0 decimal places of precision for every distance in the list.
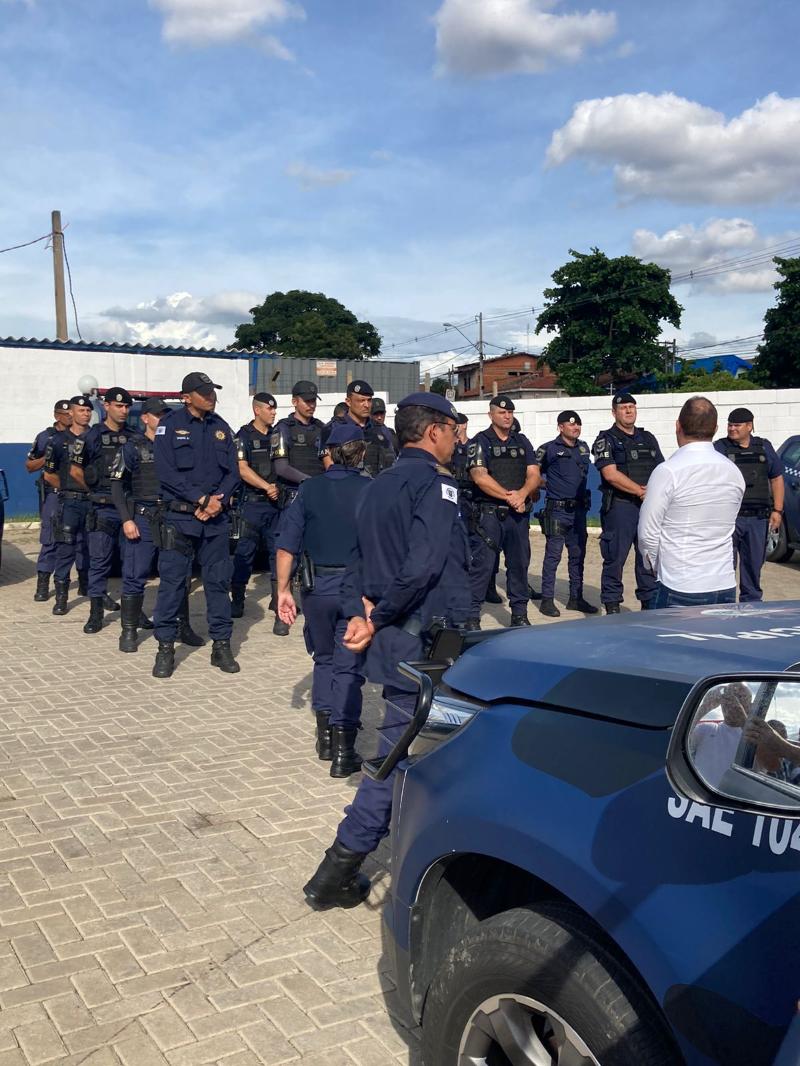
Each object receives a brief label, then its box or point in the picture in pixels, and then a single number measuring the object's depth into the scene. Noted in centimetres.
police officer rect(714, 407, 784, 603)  798
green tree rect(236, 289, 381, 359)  6844
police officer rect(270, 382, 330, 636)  888
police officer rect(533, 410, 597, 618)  966
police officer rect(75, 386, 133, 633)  867
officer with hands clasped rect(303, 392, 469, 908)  361
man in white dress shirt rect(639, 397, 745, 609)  513
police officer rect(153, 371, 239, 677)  722
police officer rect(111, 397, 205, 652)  798
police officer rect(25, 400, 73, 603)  1023
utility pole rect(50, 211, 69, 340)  2592
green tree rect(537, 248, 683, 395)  4581
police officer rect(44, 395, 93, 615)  934
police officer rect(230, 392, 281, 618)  951
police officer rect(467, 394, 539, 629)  891
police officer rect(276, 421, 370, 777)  531
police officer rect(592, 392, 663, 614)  892
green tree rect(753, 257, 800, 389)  4038
